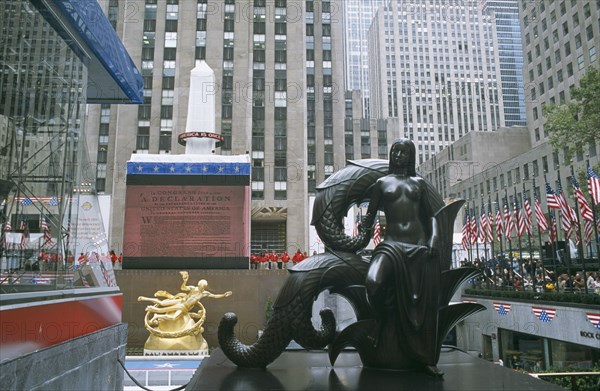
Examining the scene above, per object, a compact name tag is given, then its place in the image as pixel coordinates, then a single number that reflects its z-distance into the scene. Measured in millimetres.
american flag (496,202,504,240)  23781
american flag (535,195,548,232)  21156
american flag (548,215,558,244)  21219
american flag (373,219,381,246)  23808
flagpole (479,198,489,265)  25225
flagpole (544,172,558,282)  21200
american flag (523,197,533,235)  22828
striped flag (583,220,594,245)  18909
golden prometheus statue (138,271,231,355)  19562
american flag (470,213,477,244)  25938
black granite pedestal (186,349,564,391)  5797
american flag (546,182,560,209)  19956
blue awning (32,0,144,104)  8784
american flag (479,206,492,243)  25297
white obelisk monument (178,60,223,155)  28938
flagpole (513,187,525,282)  23395
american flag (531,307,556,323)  20388
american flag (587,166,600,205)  17812
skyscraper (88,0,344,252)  51156
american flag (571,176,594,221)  18095
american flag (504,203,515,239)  22612
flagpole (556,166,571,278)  19866
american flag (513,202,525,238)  22938
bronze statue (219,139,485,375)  6566
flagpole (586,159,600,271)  17969
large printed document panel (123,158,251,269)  23094
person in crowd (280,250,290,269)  27000
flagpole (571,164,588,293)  18875
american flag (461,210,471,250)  26627
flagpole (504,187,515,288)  22945
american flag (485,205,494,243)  25328
